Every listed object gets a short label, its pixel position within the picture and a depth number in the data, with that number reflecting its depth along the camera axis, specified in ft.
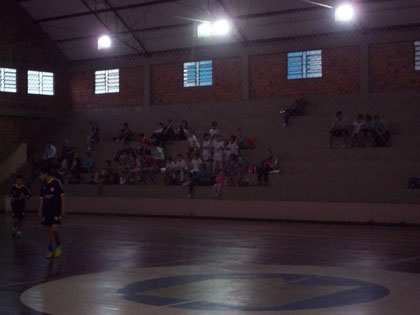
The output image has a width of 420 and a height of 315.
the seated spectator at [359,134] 92.58
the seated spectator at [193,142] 103.32
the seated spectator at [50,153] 113.29
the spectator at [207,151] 98.27
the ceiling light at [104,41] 116.26
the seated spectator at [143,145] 102.75
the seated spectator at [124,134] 116.74
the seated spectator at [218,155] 96.32
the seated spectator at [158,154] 103.40
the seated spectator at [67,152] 113.19
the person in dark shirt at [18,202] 66.28
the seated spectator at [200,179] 95.35
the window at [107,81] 129.18
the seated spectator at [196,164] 96.43
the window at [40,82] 129.70
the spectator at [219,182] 93.56
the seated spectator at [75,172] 109.91
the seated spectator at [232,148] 95.76
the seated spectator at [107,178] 105.19
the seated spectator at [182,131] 107.48
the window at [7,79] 124.77
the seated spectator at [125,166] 103.27
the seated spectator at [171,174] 98.59
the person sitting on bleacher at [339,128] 94.68
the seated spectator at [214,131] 100.57
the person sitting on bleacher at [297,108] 105.70
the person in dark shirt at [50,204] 49.62
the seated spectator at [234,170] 94.02
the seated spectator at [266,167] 92.48
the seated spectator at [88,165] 111.24
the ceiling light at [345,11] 92.73
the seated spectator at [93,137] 118.42
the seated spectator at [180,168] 98.32
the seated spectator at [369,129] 92.43
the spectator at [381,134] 91.09
